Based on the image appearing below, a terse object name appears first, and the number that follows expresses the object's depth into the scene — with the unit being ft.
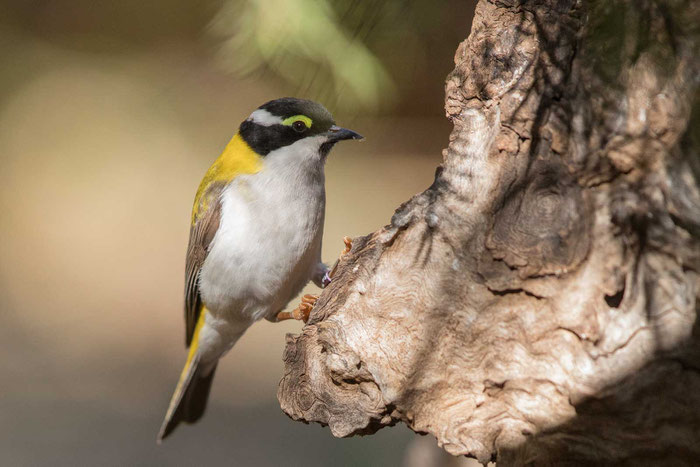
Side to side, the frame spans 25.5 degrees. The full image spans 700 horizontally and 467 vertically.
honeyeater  25.34
